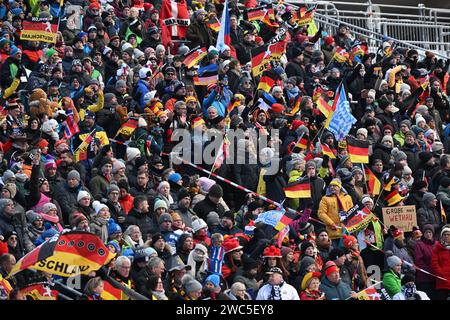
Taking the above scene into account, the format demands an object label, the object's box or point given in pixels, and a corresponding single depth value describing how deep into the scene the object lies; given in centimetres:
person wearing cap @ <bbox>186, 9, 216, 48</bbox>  3073
